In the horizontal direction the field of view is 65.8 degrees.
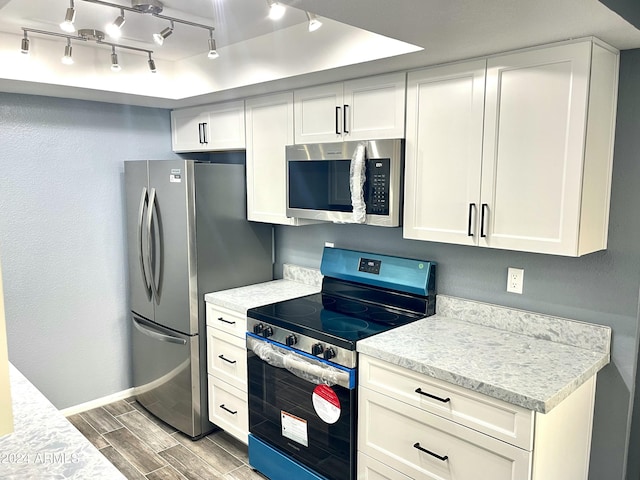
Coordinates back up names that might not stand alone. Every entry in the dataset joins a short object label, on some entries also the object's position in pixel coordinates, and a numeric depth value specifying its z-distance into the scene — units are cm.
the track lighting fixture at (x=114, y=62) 275
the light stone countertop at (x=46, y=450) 124
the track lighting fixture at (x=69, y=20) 202
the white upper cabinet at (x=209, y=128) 320
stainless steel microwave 236
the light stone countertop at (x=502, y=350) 176
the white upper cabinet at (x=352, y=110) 235
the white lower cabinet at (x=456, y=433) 173
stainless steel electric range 226
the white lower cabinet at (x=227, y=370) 286
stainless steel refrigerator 301
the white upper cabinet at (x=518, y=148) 184
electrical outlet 228
